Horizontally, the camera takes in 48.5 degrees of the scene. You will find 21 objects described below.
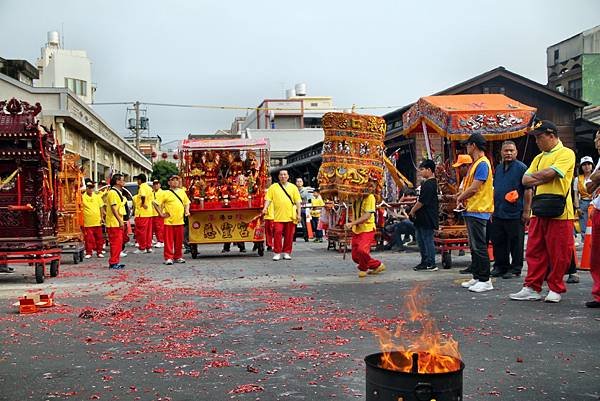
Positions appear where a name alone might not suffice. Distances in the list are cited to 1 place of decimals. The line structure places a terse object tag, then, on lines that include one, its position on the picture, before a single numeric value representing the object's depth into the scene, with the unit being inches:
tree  2647.6
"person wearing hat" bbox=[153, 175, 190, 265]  538.9
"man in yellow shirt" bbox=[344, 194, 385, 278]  397.4
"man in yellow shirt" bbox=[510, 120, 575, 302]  292.7
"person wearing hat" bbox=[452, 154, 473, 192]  406.3
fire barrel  112.7
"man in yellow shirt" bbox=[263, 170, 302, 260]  567.8
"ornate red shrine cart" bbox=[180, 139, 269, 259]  594.9
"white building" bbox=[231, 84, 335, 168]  2092.8
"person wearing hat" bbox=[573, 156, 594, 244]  534.9
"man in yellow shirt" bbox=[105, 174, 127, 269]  514.0
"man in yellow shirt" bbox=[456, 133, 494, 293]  339.9
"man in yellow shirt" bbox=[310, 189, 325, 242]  836.6
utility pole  2005.8
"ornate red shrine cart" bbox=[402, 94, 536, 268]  444.5
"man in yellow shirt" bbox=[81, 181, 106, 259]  594.9
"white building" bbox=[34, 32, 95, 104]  2207.2
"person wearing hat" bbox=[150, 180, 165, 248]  682.8
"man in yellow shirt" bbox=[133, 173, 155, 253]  678.5
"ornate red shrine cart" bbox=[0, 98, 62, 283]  421.1
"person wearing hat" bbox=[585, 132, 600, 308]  285.3
